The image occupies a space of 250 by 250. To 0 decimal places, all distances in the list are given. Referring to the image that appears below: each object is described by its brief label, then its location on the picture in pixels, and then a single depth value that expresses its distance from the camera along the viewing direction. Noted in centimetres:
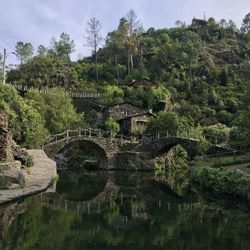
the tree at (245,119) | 2026
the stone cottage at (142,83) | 4757
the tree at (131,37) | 5702
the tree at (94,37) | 5556
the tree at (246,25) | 7739
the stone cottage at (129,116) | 3649
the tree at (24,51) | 5992
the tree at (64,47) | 6212
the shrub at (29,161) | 1942
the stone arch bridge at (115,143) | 2990
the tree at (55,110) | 3309
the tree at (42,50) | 6205
